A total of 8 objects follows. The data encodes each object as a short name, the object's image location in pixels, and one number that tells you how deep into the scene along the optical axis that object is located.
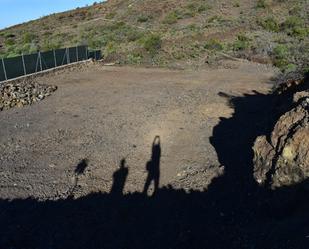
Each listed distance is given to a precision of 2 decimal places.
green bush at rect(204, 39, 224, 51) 24.22
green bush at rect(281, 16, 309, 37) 25.39
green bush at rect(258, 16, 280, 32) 27.66
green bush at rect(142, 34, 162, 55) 24.56
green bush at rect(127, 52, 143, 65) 22.43
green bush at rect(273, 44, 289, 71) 19.76
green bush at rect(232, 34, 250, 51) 24.02
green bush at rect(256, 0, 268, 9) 34.31
